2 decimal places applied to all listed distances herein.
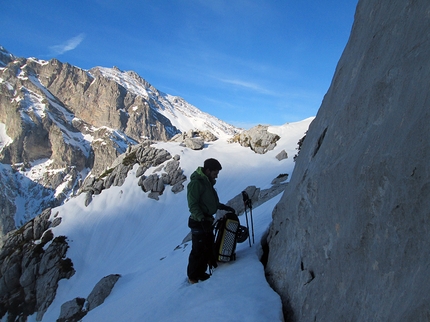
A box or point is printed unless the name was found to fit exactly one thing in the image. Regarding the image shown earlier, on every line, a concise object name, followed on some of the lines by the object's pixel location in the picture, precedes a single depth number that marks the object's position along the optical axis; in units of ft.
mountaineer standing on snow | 25.38
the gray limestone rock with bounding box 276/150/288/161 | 134.39
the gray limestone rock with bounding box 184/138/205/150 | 178.32
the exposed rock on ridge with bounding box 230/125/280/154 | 156.46
